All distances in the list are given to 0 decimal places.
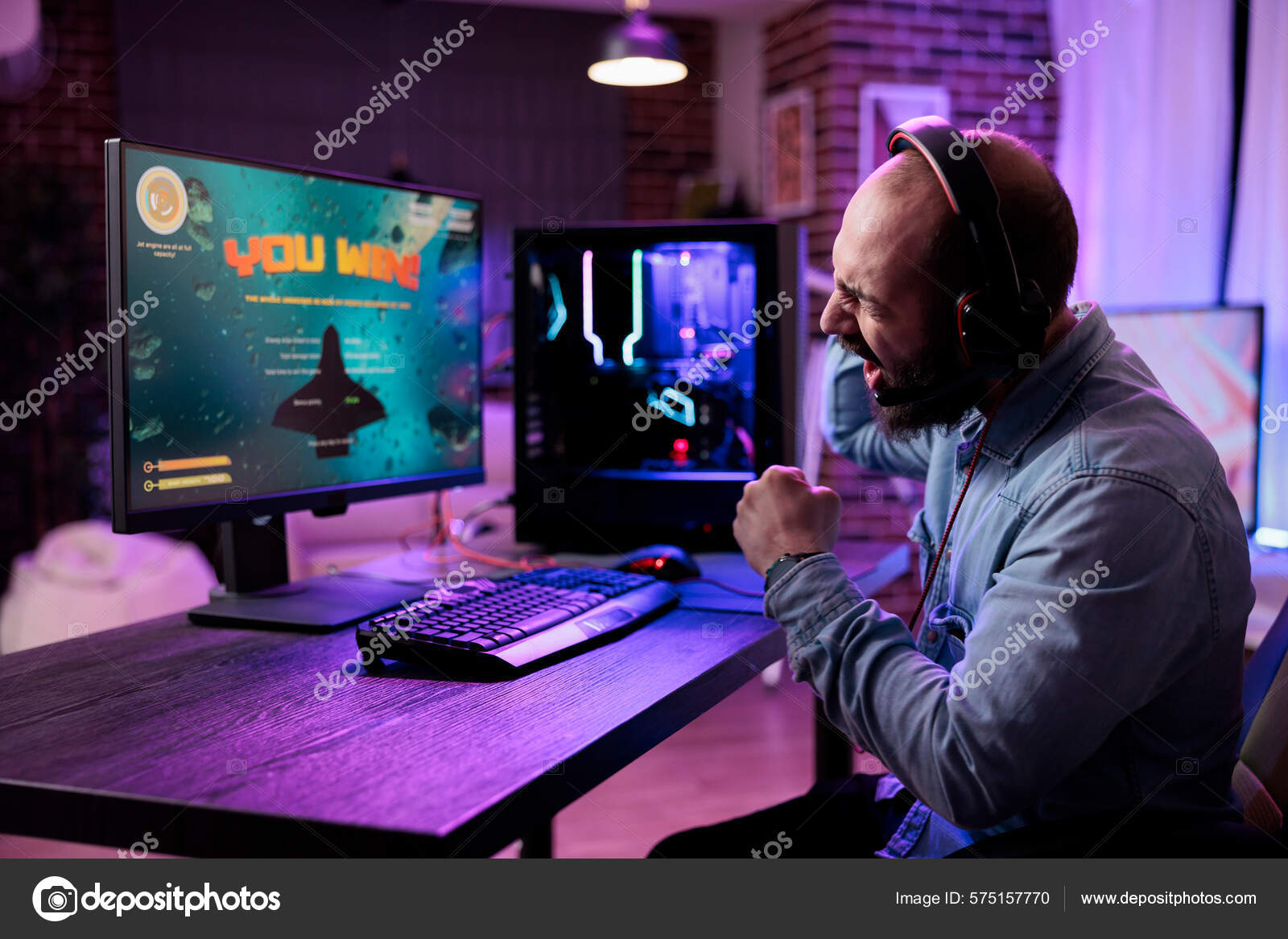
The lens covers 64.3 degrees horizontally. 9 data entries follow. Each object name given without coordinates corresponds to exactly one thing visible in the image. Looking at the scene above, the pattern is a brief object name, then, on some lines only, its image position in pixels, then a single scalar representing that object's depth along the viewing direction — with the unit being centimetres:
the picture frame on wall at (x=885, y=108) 452
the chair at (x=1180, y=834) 82
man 78
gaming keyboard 100
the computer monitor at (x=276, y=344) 108
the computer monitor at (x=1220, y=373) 250
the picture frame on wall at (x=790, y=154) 481
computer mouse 144
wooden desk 68
